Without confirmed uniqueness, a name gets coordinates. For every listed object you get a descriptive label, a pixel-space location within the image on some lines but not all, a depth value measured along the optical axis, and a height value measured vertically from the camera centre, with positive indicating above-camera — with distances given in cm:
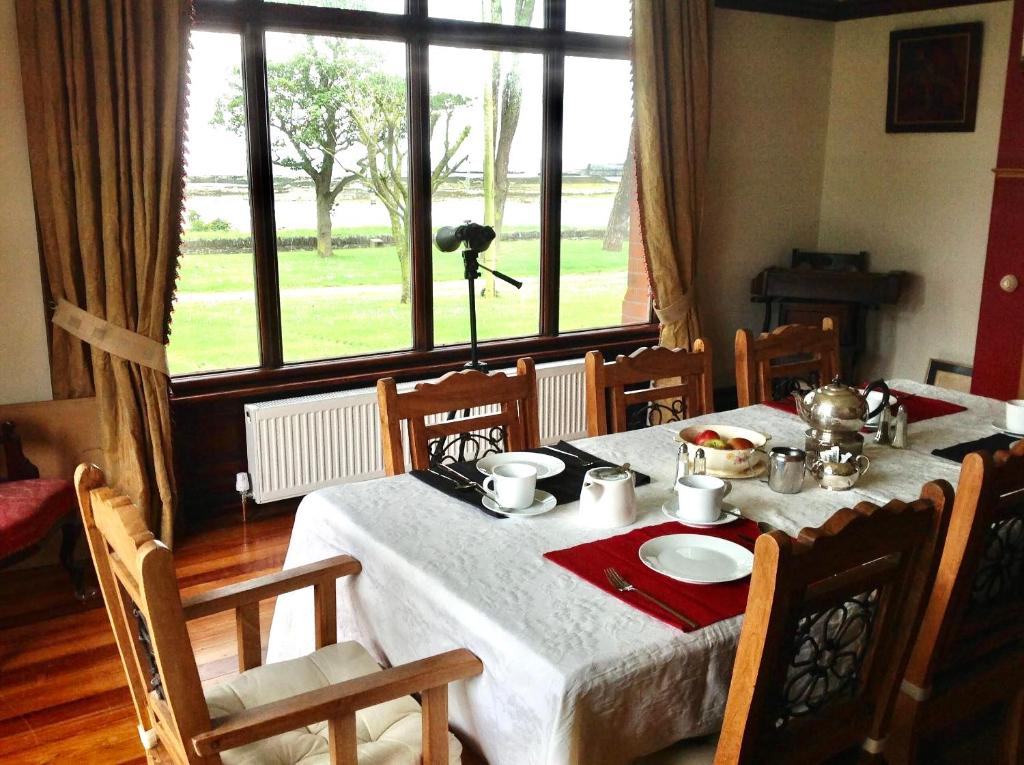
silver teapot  223 -50
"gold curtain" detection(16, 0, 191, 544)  298 +5
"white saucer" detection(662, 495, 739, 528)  183 -64
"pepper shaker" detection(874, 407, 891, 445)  238 -59
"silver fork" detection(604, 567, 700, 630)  145 -65
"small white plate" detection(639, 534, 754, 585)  161 -65
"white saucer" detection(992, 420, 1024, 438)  248 -62
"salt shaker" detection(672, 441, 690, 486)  207 -59
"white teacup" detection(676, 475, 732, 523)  182 -59
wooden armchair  131 -76
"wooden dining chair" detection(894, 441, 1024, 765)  148 -75
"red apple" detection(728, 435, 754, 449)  215 -57
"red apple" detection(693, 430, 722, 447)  217 -56
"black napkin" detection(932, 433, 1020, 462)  230 -62
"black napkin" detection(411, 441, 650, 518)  197 -63
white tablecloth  134 -67
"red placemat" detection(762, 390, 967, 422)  267 -61
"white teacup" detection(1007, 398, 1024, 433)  247 -58
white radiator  352 -96
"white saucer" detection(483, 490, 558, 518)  188 -63
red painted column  410 -28
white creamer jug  182 -60
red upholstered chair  269 -94
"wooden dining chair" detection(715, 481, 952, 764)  124 -64
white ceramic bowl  210 -59
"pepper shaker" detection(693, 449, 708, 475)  207 -59
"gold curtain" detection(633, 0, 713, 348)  416 +31
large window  349 +12
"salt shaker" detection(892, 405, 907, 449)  236 -59
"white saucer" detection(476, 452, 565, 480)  212 -62
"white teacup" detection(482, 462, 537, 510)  188 -59
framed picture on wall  438 +61
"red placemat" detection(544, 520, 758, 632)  149 -65
